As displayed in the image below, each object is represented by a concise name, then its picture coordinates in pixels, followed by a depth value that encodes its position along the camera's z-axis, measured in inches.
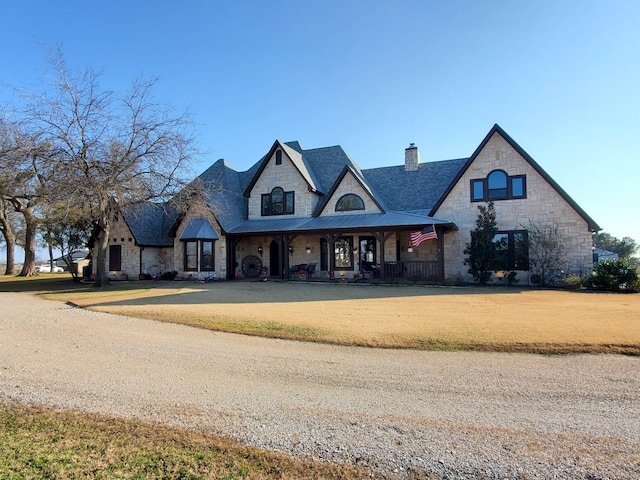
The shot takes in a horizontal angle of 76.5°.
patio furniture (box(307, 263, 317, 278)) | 911.7
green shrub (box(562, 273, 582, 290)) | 707.4
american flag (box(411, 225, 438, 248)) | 738.2
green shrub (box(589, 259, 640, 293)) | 657.6
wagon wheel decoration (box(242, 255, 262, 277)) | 1013.8
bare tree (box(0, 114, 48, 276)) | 702.4
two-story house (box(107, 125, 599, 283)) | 791.7
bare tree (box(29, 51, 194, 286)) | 708.7
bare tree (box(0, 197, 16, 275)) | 1391.5
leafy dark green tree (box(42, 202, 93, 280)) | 951.6
